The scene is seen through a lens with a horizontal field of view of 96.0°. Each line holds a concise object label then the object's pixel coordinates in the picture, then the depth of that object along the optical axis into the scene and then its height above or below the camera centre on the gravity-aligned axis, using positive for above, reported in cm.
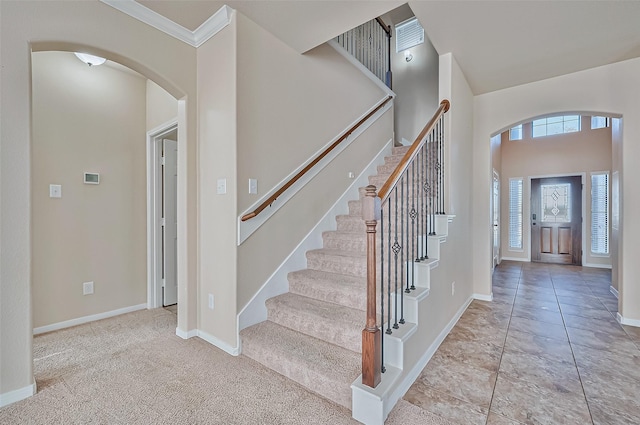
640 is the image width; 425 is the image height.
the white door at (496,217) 596 -19
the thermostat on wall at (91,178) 300 +33
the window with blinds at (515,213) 703 -11
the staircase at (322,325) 178 -87
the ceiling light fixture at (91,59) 257 +136
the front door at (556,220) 641 -27
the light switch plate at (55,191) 278 +18
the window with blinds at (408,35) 529 +325
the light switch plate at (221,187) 233 +18
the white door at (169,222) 349 -16
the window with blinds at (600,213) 596 -10
